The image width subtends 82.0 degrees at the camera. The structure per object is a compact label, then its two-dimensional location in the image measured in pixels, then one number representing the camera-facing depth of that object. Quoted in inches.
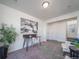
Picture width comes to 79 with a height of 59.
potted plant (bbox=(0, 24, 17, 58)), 73.0
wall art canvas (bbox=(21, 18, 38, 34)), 121.6
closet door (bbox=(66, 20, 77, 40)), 160.5
